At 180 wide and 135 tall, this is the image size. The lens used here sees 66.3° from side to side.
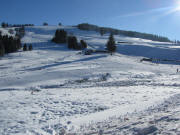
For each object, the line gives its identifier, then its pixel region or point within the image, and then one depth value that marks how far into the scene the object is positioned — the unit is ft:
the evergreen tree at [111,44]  170.40
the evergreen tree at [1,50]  148.97
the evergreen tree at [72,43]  226.99
